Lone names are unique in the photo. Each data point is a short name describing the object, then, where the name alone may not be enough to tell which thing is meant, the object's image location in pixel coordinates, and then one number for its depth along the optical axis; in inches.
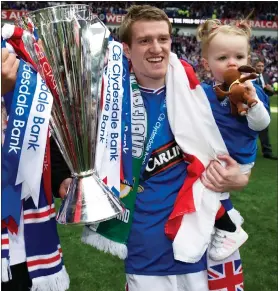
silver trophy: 53.0
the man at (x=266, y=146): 257.1
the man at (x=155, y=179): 66.1
